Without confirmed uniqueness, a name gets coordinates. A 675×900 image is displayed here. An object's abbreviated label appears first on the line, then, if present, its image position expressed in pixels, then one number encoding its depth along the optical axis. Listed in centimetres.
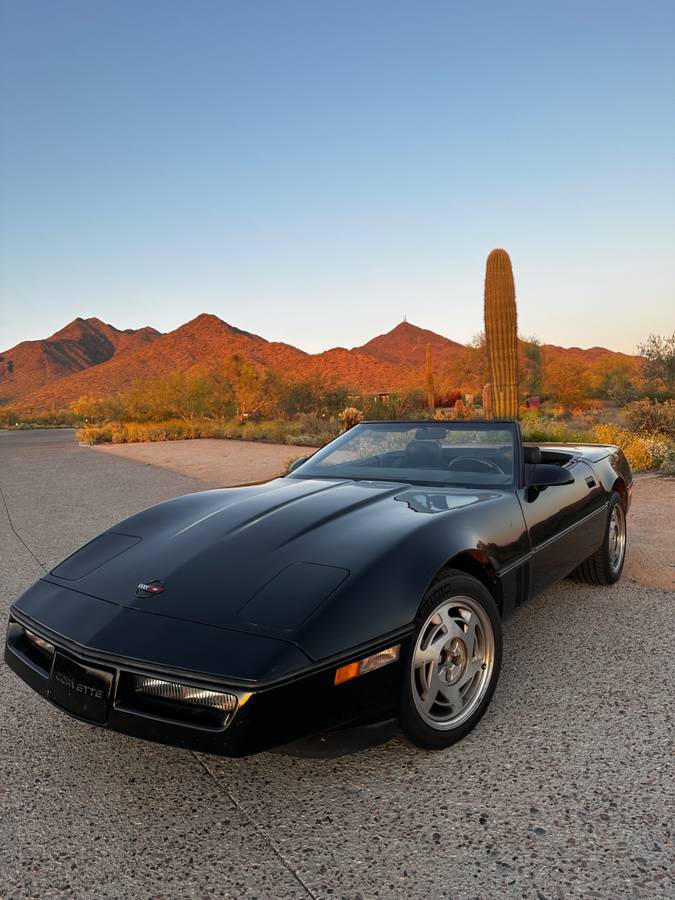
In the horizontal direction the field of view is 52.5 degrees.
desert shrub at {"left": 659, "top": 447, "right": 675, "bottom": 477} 990
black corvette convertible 209
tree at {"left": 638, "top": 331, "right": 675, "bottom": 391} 2656
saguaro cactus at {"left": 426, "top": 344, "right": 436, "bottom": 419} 1948
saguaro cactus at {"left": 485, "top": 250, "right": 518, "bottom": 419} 1393
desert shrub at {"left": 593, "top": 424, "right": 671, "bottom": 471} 1055
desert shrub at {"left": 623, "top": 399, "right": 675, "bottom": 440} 1304
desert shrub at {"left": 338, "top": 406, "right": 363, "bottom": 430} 1822
